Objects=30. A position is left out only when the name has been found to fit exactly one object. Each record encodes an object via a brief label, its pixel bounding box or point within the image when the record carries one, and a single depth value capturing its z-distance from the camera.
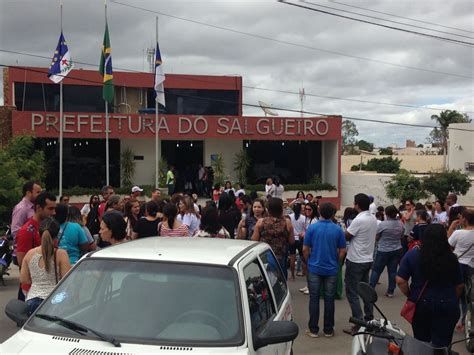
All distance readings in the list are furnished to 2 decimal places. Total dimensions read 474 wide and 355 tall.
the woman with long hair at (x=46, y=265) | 4.96
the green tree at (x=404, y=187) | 32.66
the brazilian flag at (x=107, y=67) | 22.51
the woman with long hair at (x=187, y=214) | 9.60
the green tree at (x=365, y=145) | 113.44
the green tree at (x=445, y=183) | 32.84
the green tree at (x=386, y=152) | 84.75
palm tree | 63.91
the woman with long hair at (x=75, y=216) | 6.50
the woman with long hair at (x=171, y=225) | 7.24
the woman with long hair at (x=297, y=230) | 10.70
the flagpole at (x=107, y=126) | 25.00
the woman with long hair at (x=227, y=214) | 9.95
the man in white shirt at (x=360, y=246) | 7.44
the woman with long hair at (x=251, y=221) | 8.72
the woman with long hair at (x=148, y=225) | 7.59
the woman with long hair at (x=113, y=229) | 6.07
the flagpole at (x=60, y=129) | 23.22
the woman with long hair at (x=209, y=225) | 7.21
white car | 3.34
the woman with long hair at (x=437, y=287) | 4.70
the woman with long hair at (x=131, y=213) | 8.96
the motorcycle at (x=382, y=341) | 3.44
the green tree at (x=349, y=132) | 110.47
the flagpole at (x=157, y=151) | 24.83
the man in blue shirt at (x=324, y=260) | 6.97
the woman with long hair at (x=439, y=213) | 12.02
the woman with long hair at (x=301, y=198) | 12.81
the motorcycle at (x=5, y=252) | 9.43
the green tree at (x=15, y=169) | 11.70
